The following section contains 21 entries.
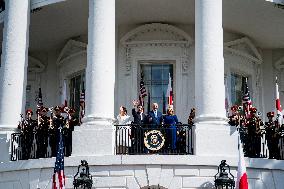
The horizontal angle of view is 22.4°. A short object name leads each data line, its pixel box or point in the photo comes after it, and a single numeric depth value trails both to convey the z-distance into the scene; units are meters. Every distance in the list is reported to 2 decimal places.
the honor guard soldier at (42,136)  24.88
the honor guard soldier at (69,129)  24.44
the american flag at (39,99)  26.90
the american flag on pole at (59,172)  22.41
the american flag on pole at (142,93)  27.06
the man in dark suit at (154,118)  23.91
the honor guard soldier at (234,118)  24.55
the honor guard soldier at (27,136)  25.20
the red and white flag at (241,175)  21.67
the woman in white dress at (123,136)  23.78
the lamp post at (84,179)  22.28
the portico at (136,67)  22.98
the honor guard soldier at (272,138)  24.48
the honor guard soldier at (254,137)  24.12
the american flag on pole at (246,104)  25.77
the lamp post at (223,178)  22.08
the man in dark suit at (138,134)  23.78
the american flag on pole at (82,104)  27.67
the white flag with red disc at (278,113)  25.74
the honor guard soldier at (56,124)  24.61
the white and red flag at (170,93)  26.54
